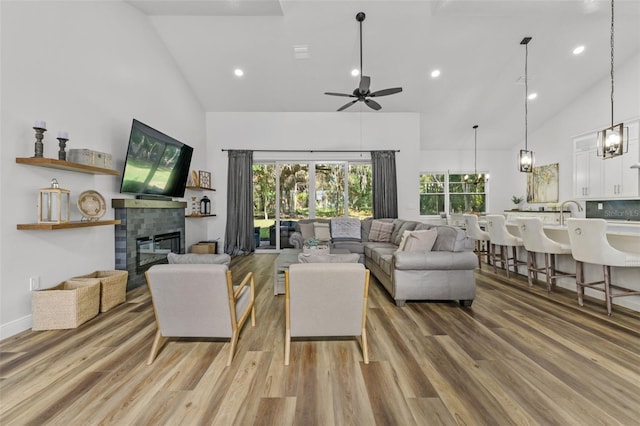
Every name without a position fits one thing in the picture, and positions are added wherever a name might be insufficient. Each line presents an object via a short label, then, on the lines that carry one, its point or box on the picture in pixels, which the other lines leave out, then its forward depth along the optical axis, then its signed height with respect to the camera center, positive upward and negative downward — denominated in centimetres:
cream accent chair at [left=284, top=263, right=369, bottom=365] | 188 -64
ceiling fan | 379 +177
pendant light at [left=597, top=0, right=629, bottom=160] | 318 +84
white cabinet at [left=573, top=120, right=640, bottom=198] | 508 +82
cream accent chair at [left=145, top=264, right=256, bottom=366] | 183 -64
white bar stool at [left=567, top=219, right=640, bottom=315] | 269 -43
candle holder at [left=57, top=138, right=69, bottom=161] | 270 +65
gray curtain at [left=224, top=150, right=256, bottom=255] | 634 +33
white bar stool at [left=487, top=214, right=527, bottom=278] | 416 -44
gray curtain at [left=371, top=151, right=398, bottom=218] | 635 +66
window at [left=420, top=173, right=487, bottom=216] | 827 +54
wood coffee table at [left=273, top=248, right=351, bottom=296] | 343 -74
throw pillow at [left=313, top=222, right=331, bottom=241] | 542 -39
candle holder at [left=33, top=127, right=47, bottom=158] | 250 +66
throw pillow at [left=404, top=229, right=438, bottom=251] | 324 -35
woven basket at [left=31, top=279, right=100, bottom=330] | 251 -89
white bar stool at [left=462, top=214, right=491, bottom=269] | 487 -40
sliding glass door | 664 +48
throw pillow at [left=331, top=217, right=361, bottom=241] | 551 -34
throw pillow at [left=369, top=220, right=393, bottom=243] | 528 -38
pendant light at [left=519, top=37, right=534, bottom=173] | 458 +90
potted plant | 785 +33
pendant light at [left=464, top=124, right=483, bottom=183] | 808 +112
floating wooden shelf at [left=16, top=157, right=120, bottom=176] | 245 +49
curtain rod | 642 +150
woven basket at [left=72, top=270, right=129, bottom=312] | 294 -84
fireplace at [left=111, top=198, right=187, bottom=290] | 364 -30
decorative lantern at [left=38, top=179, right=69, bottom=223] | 254 +10
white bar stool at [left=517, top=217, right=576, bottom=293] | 343 -46
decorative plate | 302 +10
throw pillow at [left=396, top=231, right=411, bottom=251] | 336 -36
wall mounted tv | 364 +77
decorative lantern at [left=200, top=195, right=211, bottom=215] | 610 +19
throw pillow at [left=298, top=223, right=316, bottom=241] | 560 -38
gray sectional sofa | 307 -71
